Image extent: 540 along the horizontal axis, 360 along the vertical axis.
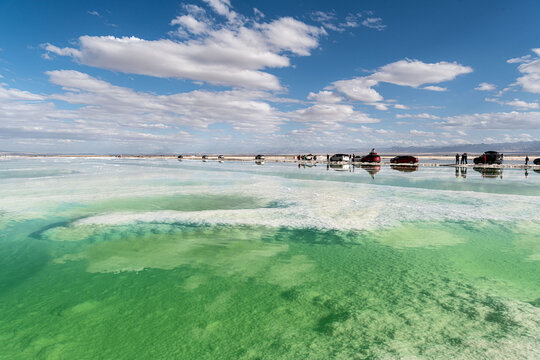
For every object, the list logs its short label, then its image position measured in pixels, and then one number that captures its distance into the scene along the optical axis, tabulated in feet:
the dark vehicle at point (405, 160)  181.27
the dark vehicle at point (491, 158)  162.12
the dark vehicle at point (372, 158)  190.19
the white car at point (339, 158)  202.22
